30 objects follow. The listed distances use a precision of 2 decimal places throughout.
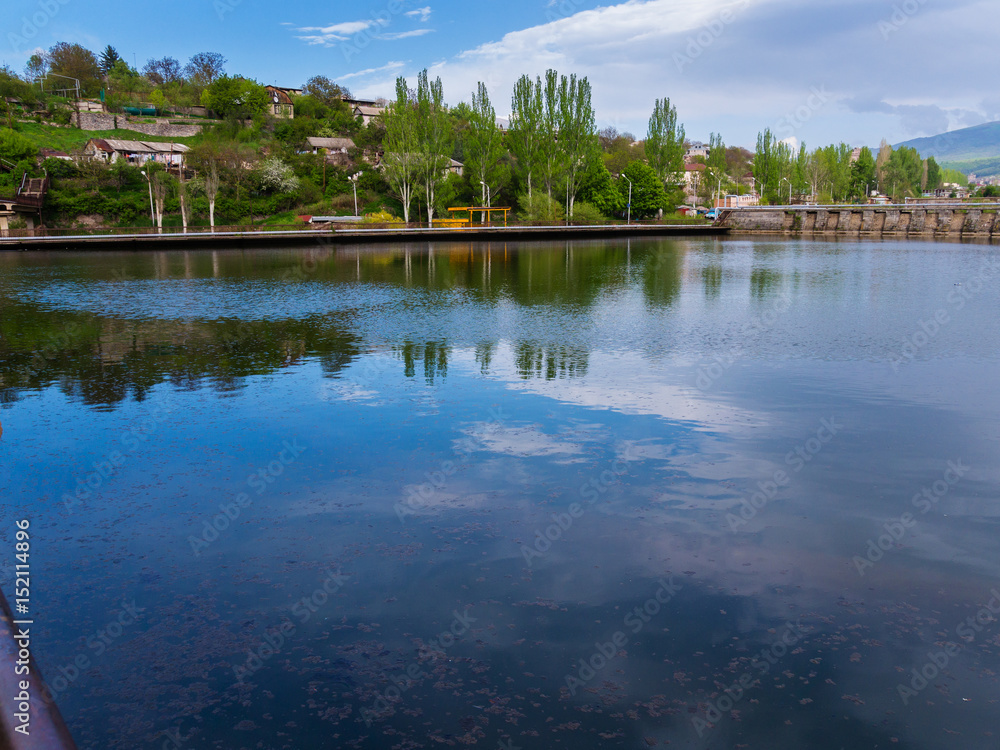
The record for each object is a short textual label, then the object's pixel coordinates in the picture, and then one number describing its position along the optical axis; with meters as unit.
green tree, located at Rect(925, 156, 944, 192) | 190.12
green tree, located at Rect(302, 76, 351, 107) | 117.44
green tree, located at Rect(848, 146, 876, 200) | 142.00
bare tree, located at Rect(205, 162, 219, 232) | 72.06
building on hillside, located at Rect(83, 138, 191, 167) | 84.55
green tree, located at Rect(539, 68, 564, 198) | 73.31
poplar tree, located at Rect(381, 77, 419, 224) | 70.12
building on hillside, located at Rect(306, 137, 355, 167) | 91.19
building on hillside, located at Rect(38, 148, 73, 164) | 79.44
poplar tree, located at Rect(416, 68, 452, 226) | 71.12
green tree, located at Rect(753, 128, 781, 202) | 107.31
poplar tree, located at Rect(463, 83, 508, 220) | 74.88
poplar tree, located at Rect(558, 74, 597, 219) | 73.62
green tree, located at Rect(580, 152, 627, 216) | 79.94
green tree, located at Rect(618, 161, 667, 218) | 82.62
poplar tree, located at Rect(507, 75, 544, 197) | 73.12
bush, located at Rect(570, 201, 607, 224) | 75.53
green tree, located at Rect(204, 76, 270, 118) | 106.12
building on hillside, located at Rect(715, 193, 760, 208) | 121.95
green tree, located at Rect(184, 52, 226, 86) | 135.75
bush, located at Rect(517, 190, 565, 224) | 73.25
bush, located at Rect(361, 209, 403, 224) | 71.43
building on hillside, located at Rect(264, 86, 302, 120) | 111.26
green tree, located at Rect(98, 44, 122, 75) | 137.38
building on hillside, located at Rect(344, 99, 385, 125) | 117.06
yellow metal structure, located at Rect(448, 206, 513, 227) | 71.54
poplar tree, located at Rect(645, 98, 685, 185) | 87.50
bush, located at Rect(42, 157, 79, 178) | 76.25
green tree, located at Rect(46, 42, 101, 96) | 115.44
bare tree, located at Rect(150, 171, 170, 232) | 71.96
